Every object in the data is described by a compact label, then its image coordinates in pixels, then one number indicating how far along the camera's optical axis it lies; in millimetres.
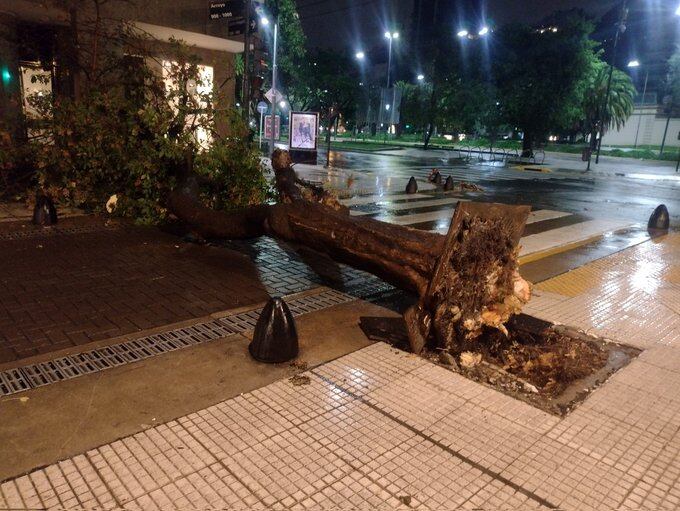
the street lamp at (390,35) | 51256
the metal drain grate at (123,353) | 3661
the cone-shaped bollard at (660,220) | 10438
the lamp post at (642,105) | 54500
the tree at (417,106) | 43562
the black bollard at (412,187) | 14336
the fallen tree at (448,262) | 4117
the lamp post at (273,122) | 21445
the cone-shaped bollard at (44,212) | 8211
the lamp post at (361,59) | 55653
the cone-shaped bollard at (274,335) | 3982
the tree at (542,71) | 30594
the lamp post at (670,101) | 43078
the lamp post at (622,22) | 25109
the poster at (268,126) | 22903
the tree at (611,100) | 40469
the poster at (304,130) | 19906
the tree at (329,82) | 53219
